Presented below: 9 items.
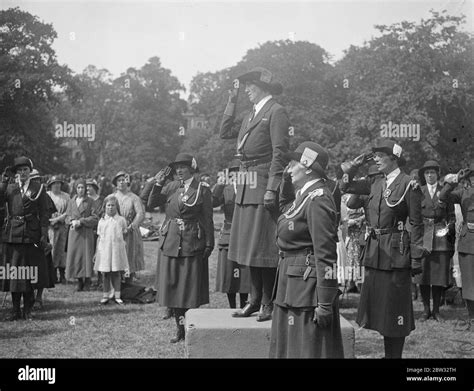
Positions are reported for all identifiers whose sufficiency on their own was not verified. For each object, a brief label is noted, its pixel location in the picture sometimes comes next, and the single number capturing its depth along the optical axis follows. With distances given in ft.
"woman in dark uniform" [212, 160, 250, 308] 27.99
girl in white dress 33.91
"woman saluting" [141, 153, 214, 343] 24.56
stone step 18.51
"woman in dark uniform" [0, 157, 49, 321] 28.19
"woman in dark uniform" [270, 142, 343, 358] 14.25
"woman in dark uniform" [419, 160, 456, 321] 30.30
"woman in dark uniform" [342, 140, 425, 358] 19.58
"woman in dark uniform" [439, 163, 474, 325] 27.04
